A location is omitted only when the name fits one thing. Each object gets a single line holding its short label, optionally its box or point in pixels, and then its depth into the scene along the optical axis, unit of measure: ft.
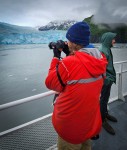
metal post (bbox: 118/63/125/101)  11.12
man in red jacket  3.19
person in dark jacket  7.14
